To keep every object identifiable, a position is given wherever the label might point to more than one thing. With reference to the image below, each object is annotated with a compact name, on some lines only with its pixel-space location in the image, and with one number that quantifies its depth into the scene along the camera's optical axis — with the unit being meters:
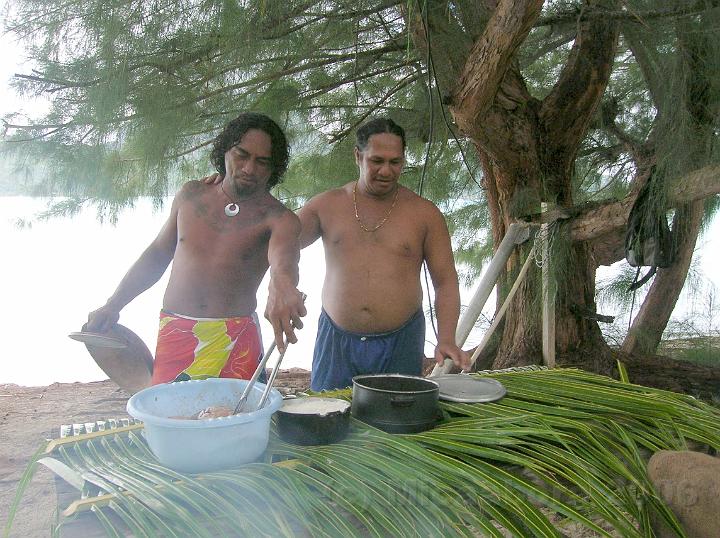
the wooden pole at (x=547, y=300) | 2.99
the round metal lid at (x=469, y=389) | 1.30
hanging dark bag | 2.52
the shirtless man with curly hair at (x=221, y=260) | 2.11
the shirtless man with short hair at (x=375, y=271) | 2.50
